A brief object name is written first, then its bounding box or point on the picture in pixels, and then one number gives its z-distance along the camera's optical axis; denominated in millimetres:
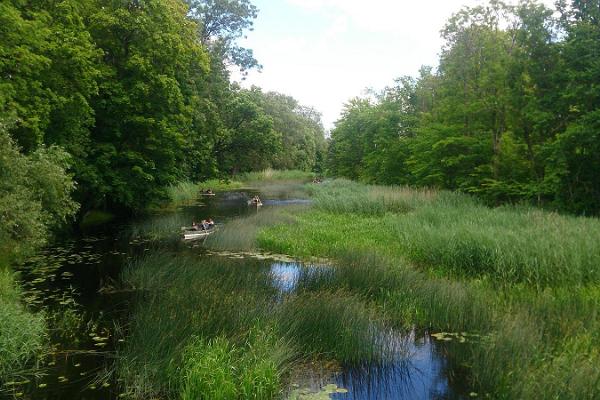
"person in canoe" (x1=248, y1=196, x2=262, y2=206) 29291
